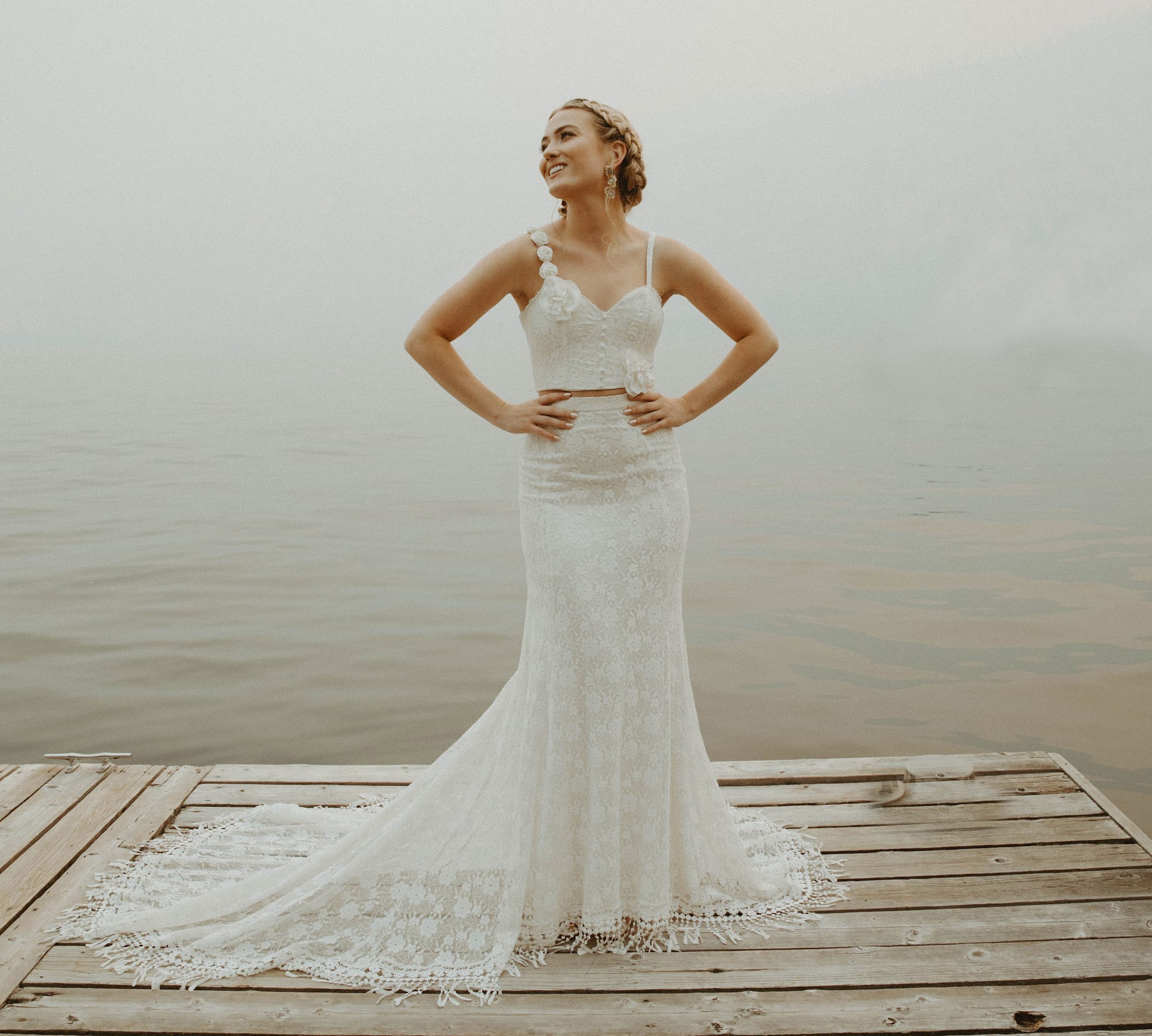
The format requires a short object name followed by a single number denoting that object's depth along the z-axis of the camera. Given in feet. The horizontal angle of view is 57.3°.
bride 9.85
